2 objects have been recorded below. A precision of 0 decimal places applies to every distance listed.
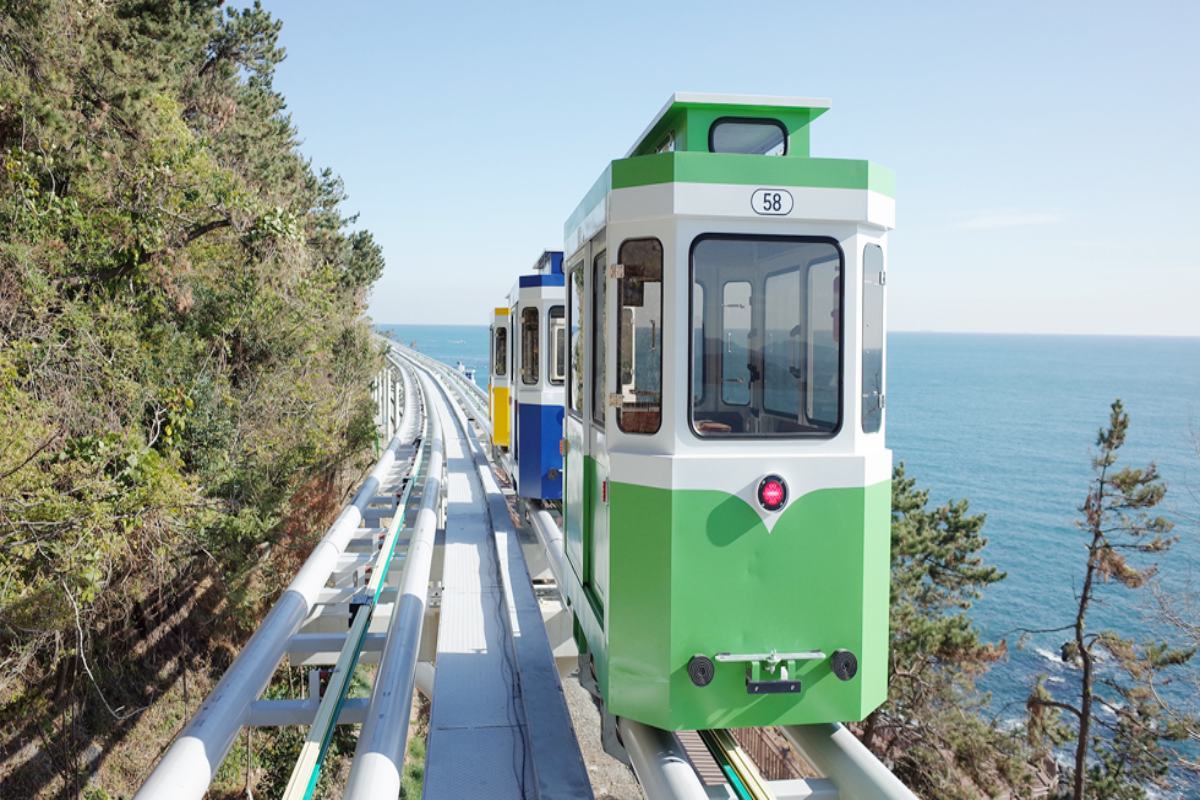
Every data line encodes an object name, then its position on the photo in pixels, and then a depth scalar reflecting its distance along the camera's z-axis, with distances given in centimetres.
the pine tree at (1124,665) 2133
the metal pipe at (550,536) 792
